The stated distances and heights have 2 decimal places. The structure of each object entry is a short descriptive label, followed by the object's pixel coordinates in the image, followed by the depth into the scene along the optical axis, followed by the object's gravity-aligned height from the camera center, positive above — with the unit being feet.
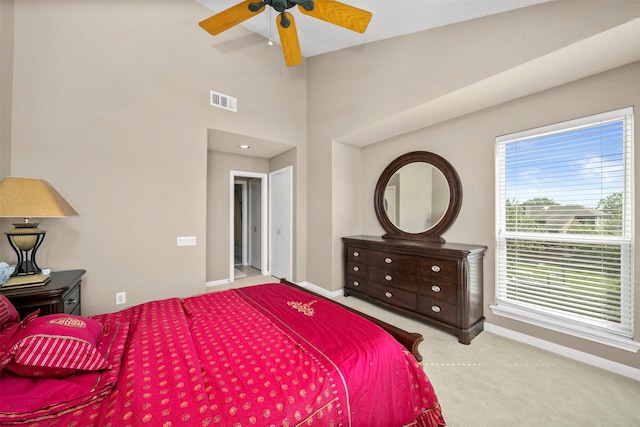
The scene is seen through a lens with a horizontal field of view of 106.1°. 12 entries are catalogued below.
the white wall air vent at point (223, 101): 10.84 +5.18
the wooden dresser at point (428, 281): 8.04 -2.58
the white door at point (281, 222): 14.28 -0.53
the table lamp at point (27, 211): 5.71 +0.07
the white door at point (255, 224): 17.66 -0.84
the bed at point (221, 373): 2.79 -2.26
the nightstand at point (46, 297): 5.68 -2.05
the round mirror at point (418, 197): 9.93 +0.75
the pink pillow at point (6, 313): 4.32 -1.85
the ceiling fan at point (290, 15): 6.13 +5.37
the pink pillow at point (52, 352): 3.01 -1.80
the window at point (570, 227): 6.47 -0.44
